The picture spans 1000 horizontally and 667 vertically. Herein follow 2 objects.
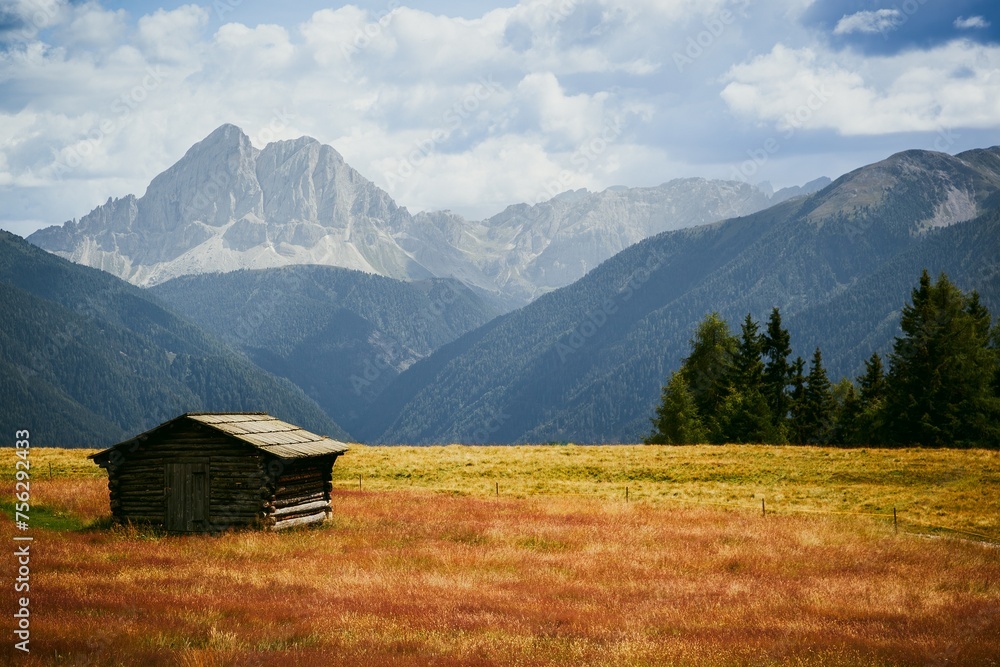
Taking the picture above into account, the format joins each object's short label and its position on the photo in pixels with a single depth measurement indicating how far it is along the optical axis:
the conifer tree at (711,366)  73.94
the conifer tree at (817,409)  75.31
